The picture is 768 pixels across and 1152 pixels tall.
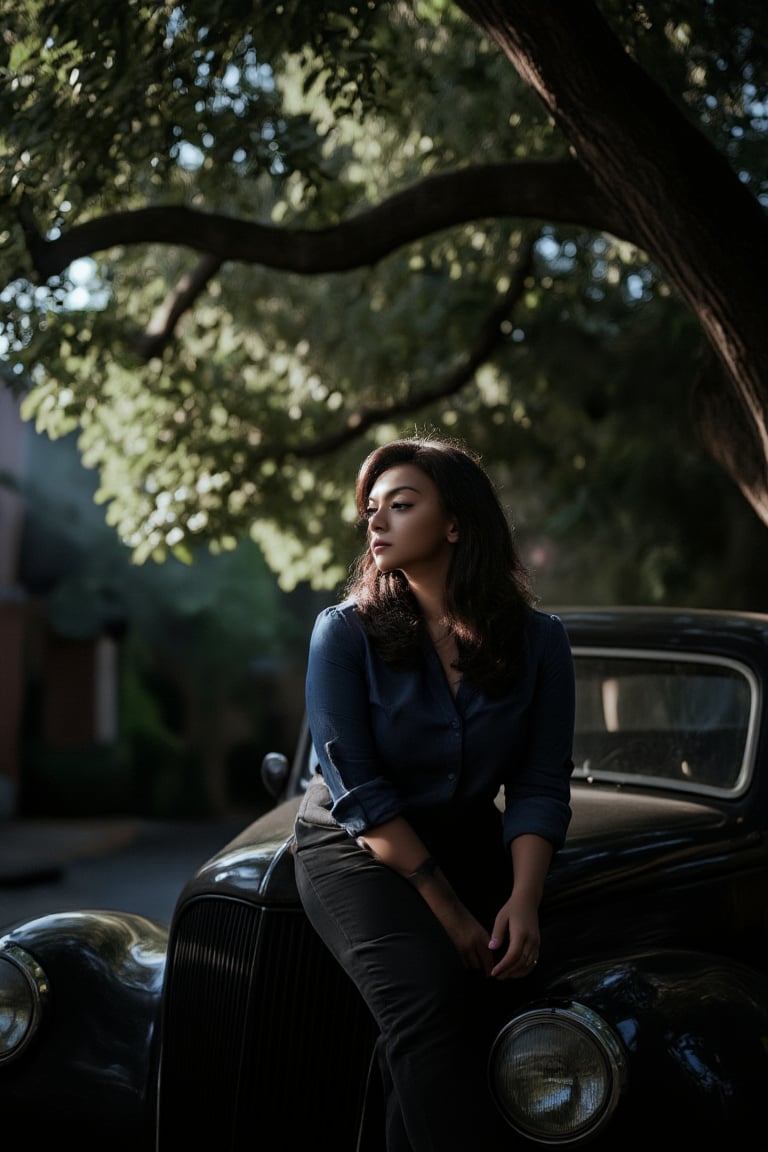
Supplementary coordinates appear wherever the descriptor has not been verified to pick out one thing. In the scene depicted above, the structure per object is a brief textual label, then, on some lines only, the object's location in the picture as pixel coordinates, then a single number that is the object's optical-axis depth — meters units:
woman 2.65
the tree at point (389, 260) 4.65
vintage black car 2.86
